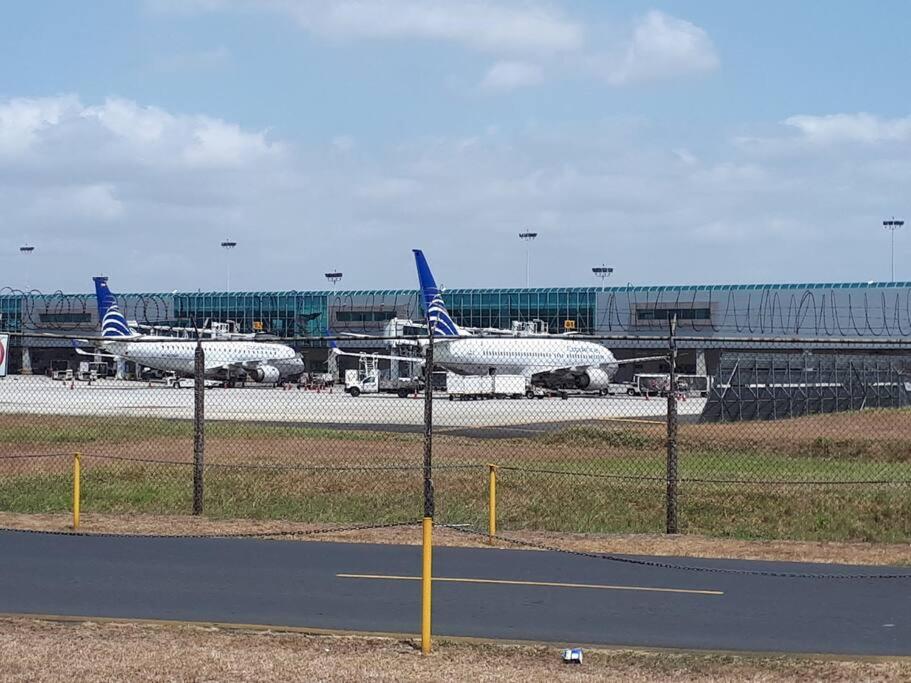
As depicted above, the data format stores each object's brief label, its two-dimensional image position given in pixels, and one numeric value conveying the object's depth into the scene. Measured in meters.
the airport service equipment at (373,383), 73.06
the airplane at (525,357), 77.62
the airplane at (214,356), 79.50
